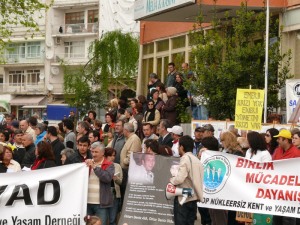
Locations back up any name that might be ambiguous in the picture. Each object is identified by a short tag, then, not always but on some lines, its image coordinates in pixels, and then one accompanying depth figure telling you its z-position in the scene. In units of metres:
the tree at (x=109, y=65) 53.62
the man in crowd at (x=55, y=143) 17.70
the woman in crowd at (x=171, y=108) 23.64
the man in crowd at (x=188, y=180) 14.88
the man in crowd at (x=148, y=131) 19.62
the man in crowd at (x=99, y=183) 15.23
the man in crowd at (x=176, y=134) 18.89
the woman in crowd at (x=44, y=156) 15.45
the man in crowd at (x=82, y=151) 16.30
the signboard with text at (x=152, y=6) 26.51
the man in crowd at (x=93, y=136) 18.94
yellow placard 18.28
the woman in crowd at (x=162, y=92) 24.48
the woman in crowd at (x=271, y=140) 16.73
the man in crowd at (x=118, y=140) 18.73
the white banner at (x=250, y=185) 15.00
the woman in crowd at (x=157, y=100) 24.03
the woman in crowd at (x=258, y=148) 15.38
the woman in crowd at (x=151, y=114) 22.78
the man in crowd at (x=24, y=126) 23.42
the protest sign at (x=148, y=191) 16.36
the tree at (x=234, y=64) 22.95
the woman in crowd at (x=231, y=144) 16.47
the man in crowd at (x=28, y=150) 17.59
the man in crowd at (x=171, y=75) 25.28
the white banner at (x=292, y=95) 20.02
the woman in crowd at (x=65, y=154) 16.16
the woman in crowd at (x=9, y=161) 15.94
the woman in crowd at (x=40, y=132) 22.06
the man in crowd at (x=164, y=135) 19.55
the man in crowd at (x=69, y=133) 20.46
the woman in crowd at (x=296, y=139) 15.79
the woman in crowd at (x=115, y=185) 16.27
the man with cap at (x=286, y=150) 15.05
